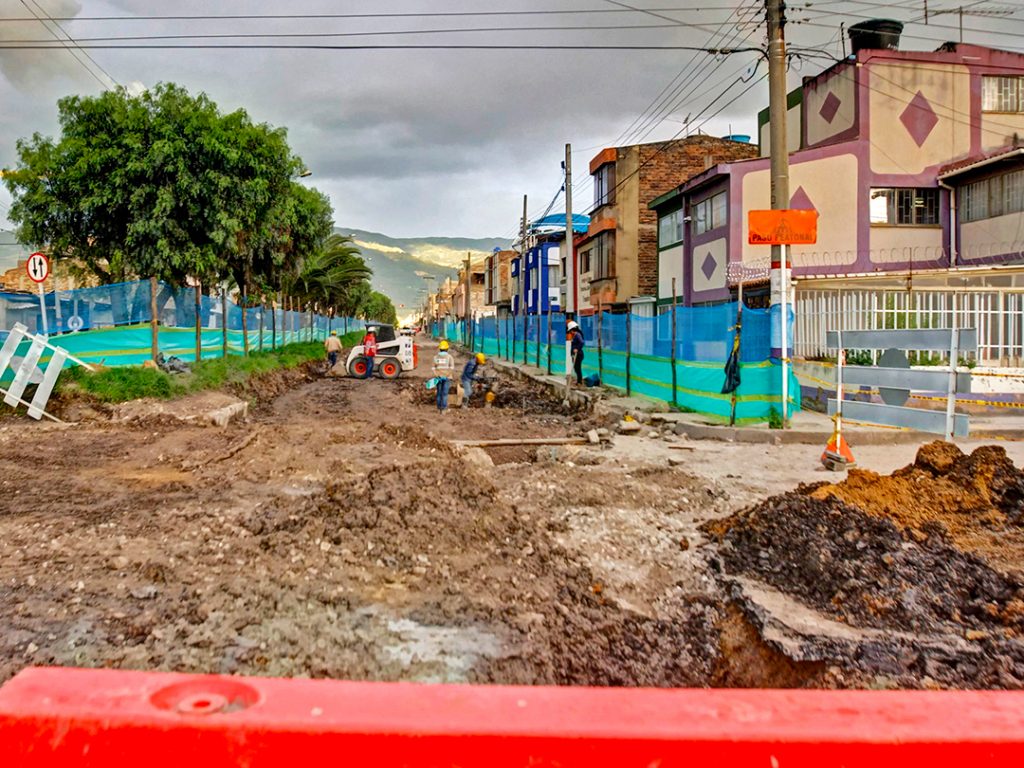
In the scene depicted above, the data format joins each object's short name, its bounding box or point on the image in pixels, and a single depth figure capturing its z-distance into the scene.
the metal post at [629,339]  16.86
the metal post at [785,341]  11.45
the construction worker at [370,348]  25.97
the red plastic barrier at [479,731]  1.33
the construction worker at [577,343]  19.58
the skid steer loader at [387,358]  25.92
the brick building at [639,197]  34.06
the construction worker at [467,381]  18.16
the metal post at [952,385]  9.23
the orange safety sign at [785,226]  11.60
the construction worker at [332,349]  28.25
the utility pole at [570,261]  20.33
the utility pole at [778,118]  12.05
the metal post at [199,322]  18.39
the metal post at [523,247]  40.27
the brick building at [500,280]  75.81
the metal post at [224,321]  21.67
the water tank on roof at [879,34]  23.44
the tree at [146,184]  16.58
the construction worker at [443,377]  17.14
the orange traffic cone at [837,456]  9.19
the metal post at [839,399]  9.37
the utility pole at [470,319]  56.65
